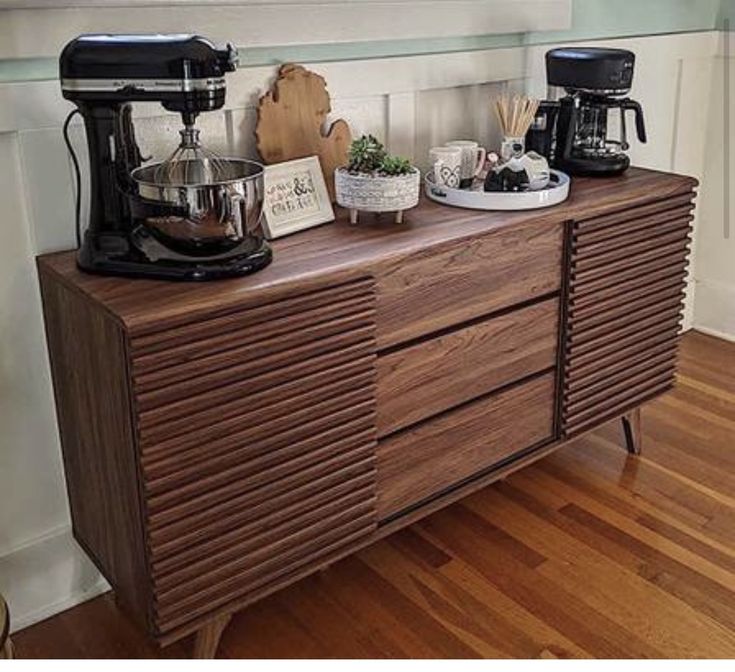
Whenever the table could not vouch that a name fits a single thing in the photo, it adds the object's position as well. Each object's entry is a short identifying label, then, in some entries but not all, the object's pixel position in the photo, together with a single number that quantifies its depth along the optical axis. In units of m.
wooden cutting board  1.83
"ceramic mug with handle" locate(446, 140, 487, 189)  2.01
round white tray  1.86
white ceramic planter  1.75
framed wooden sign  1.73
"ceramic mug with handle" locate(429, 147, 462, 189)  1.97
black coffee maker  2.13
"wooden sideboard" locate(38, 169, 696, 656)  1.42
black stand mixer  1.40
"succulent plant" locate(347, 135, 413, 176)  1.79
